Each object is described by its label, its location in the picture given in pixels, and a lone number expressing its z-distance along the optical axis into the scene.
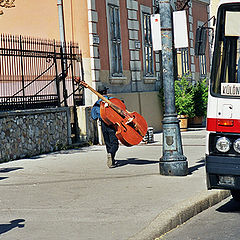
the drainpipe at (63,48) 17.14
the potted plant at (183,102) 23.08
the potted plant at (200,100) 24.20
